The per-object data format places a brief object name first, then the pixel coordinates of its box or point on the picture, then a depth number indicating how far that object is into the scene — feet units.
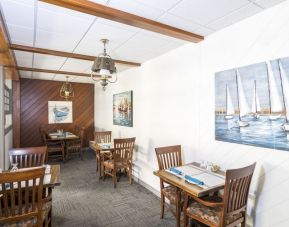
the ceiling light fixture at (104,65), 8.54
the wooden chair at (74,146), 17.87
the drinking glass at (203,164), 7.70
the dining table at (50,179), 6.29
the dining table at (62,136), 17.44
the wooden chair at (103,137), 15.30
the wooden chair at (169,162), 7.73
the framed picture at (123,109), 14.48
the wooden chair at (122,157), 11.75
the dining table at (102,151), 12.82
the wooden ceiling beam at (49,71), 14.48
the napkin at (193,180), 6.15
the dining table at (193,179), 5.88
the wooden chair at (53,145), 17.17
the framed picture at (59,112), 20.42
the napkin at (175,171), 7.18
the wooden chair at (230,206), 5.30
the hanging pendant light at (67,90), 18.78
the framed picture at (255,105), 5.73
